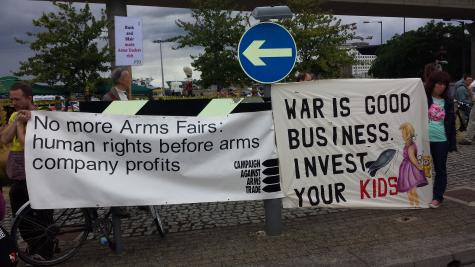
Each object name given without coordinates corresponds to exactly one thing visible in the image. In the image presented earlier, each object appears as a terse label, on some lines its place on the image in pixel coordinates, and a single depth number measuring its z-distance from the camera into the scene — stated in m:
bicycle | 4.66
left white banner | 4.56
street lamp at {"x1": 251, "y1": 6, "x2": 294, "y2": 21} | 5.03
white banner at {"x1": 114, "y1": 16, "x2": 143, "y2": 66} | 9.88
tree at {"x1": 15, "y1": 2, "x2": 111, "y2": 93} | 22.34
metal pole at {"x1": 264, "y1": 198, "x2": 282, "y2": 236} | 5.26
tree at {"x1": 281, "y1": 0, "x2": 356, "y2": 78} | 28.62
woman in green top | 6.01
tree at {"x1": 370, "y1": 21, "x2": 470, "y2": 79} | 64.94
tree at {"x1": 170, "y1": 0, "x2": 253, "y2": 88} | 29.17
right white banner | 5.28
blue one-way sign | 5.05
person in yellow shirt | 4.52
